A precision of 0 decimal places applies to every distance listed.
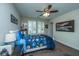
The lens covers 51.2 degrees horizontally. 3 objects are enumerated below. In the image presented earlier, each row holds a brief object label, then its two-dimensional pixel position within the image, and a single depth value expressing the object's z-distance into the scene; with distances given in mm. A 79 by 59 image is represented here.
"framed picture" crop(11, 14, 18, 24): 1946
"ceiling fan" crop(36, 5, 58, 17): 1720
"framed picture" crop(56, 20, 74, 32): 1814
